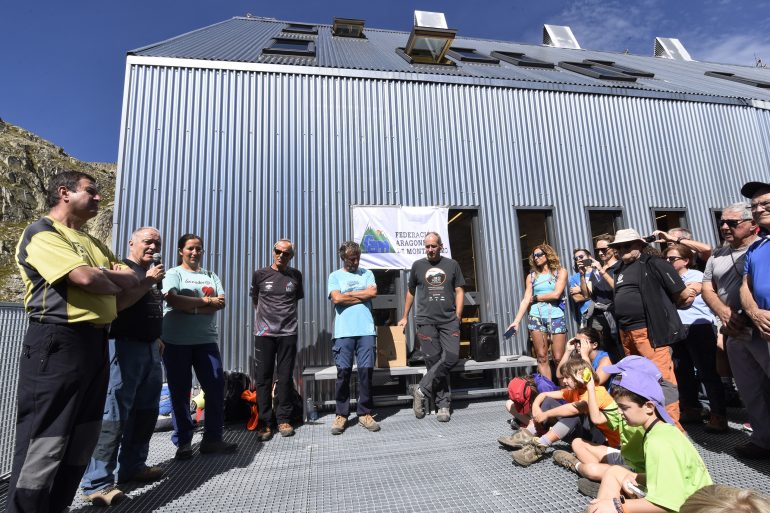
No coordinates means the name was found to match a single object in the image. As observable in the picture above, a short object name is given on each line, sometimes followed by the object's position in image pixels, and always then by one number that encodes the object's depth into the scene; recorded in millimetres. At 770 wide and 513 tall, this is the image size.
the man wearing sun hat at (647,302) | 3367
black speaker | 5344
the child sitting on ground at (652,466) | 1768
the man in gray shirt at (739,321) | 2924
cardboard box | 5172
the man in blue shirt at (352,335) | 4250
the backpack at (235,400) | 4605
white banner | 5918
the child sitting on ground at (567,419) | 2902
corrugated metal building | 5621
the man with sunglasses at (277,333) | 4082
